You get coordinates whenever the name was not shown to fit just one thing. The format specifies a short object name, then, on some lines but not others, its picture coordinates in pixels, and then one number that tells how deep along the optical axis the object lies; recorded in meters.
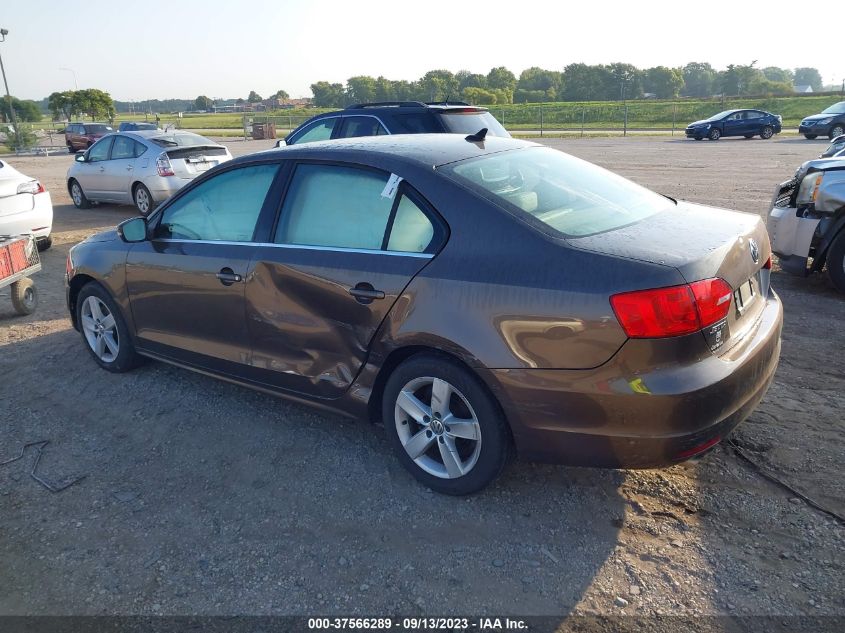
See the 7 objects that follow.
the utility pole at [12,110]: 33.72
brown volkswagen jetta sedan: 2.79
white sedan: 8.15
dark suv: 8.57
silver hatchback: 12.24
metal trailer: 6.20
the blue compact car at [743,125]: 30.88
